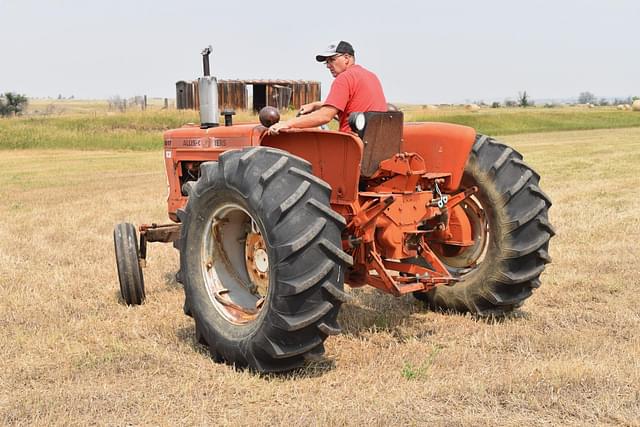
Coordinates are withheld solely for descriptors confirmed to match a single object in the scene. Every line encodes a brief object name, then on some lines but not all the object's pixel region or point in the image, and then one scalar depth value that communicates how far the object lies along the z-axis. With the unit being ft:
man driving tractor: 14.62
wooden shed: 115.44
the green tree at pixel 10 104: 169.27
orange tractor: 12.81
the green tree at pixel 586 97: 533.96
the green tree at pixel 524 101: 233.76
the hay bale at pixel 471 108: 167.65
